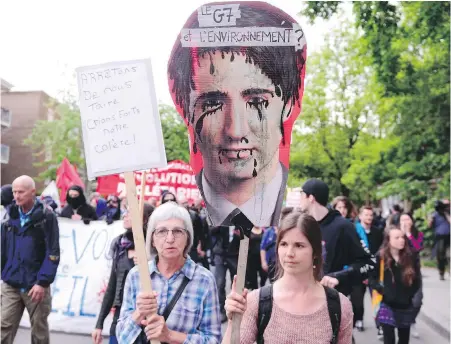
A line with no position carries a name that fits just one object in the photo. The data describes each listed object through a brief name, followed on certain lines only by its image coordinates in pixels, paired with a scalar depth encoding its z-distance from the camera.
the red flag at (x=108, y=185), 13.55
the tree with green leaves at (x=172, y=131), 34.41
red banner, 13.83
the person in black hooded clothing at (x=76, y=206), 8.84
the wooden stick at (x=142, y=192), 2.98
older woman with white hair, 3.01
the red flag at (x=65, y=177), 13.25
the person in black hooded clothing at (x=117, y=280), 4.30
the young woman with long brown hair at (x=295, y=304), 2.66
